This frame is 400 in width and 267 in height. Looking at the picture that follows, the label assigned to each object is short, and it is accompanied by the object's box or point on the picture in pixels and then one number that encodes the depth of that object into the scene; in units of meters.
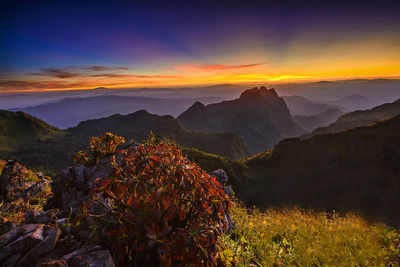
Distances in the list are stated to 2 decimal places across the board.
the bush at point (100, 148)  6.09
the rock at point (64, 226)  3.35
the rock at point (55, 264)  2.41
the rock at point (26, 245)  2.88
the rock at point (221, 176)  8.63
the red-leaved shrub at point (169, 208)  2.40
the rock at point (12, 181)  7.77
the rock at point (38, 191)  6.54
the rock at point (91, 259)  2.65
